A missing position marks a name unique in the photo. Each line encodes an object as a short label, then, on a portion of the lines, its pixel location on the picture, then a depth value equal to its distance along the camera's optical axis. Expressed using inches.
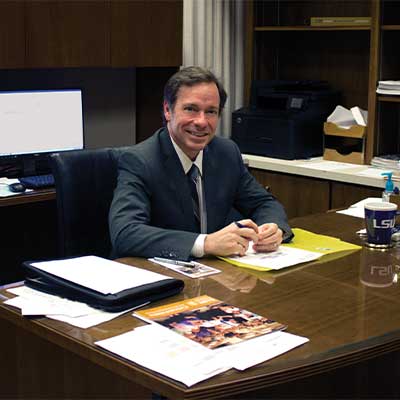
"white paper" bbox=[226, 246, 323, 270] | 83.4
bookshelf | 159.0
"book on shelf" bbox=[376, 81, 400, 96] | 153.4
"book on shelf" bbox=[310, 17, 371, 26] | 162.9
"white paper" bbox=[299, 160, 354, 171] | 157.6
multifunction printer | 165.9
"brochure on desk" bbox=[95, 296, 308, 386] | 56.8
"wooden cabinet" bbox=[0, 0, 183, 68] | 140.5
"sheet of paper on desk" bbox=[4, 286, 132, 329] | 66.9
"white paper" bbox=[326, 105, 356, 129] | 166.7
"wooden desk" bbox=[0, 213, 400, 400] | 57.8
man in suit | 87.7
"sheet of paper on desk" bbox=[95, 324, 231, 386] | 55.7
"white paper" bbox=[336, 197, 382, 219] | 107.7
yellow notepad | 83.4
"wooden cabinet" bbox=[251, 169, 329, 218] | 156.9
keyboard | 137.6
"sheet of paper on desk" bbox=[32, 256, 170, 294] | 71.6
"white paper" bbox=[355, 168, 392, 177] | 149.5
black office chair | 102.3
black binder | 68.6
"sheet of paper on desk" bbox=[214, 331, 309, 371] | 57.9
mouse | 134.1
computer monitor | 145.3
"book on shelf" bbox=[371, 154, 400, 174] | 154.8
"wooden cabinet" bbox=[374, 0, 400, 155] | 157.9
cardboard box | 163.3
